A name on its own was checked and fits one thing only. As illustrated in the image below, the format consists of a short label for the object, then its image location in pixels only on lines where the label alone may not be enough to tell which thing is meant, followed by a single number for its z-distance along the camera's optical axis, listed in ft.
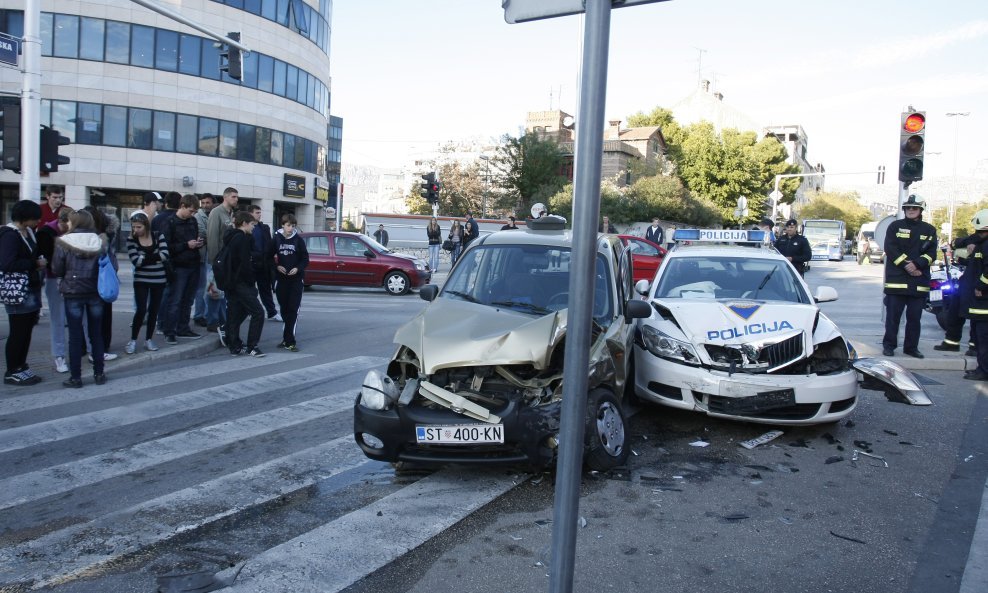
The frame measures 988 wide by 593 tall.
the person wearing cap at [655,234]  69.82
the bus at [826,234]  166.81
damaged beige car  15.34
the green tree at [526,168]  176.65
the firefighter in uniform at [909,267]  30.40
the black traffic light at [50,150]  39.63
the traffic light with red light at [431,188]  92.08
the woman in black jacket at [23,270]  24.00
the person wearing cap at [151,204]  31.71
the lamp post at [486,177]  180.30
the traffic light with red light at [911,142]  35.37
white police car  19.30
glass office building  107.34
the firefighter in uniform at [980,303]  27.81
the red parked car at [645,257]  62.69
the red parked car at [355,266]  61.46
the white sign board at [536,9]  7.92
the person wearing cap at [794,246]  43.86
